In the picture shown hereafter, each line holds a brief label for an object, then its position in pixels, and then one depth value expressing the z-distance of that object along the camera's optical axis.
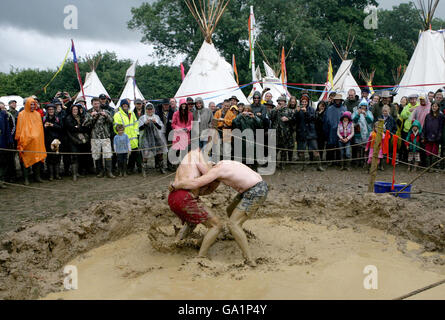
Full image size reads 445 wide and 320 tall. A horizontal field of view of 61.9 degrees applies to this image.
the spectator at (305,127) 8.77
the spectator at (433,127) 8.30
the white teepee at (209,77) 12.20
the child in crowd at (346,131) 8.62
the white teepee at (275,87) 15.22
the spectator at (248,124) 8.45
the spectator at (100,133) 8.24
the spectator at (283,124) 8.77
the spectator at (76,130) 8.16
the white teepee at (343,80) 17.33
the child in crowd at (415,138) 8.59
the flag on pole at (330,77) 17.90
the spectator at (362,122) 8.73
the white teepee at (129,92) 17.02
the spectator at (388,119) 8.66
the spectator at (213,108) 9.89
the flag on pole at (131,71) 14.66
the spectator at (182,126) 8.59
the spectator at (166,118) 9.13
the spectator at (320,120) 9.17
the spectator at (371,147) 8.49
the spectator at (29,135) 7.60
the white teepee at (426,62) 12.64
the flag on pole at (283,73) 18.10
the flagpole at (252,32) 15.30
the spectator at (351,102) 9.58
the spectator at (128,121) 8.52
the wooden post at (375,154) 6.00
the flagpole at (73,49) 11.82
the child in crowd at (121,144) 8.39
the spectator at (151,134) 8.57
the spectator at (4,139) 7.54
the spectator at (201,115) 8.85
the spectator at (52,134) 8.09
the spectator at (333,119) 8.89
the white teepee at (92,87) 16.66
